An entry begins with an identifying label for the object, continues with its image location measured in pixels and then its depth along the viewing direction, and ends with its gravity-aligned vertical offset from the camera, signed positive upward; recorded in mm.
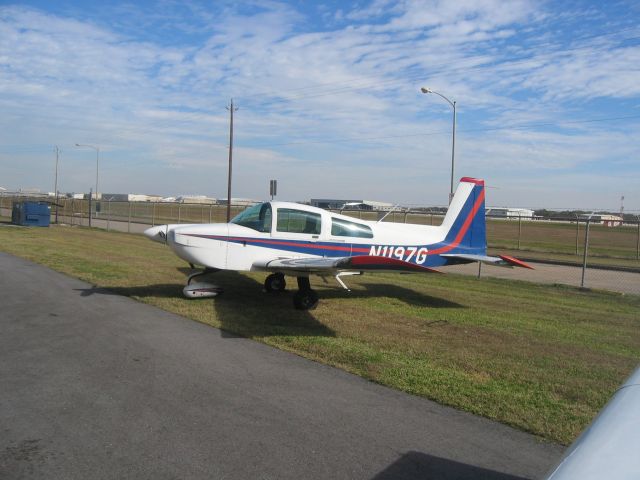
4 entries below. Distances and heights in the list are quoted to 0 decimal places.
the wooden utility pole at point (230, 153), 28792 +3156
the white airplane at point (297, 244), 9484 -627
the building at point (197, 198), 126688 +2043
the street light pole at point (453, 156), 22844 +2841
